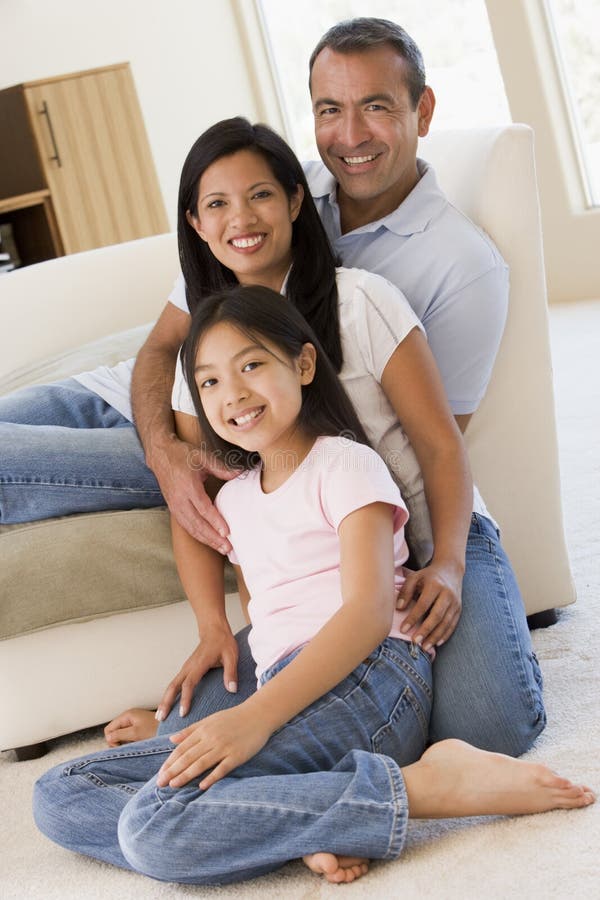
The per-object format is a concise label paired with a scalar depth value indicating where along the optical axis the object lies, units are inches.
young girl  89.7
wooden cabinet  215.4
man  97.1
